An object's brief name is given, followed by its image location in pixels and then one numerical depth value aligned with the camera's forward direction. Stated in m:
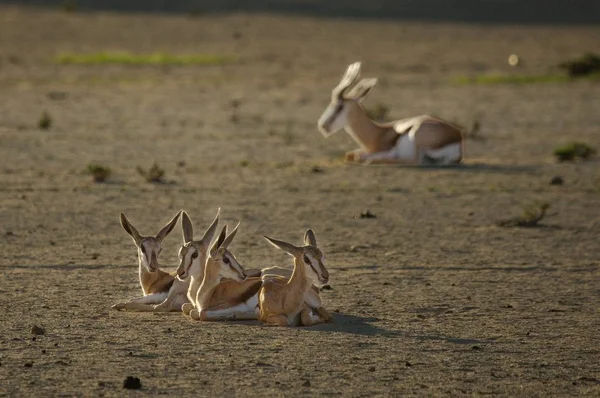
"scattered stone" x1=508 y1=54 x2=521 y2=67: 71.98
